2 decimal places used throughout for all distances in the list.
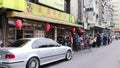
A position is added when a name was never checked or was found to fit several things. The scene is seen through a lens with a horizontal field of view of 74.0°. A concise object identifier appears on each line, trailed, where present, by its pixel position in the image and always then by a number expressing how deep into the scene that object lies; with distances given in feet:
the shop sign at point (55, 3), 20.52
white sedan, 10.38
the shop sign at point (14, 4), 13.84
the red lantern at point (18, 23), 15.01
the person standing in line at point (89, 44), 23.60
